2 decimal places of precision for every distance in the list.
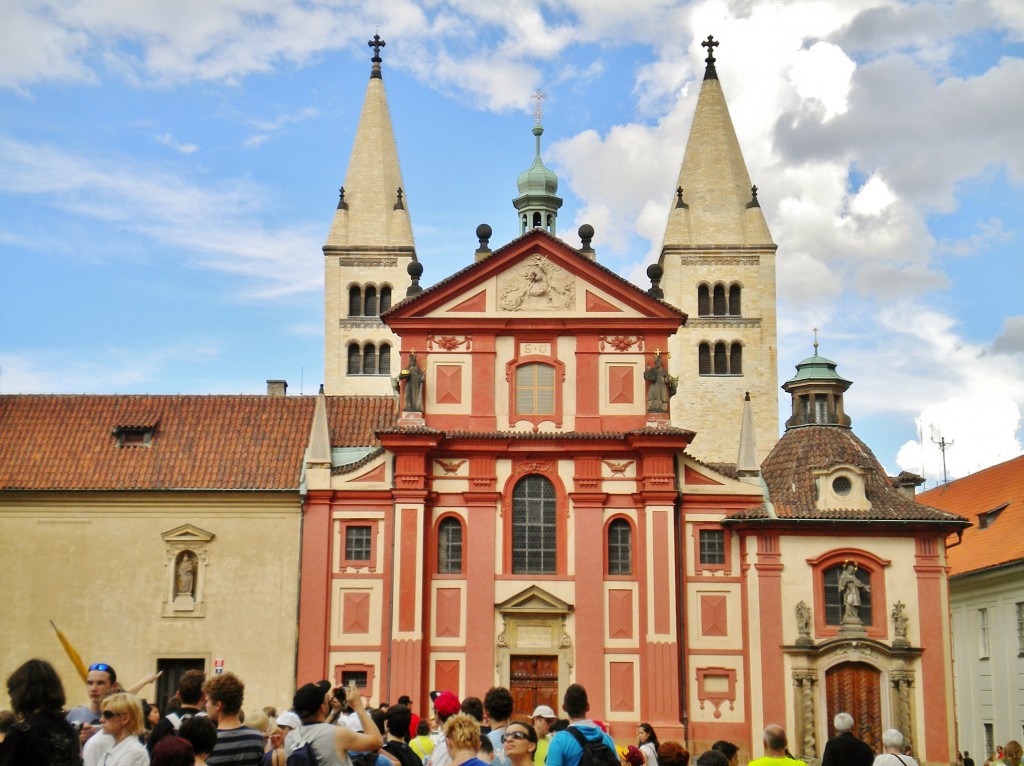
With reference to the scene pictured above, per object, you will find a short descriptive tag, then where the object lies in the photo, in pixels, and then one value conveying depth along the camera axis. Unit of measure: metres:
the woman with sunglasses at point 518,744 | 10.80
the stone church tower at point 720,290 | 64.00
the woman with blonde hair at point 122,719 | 10.15
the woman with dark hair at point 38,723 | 8.60
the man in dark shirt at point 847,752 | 13.94
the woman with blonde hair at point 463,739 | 10.16
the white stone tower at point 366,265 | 66.31
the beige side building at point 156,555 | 37.84
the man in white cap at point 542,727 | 14.40
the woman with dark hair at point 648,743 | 15.29
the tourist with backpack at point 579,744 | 11.73
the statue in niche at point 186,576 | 38.34
